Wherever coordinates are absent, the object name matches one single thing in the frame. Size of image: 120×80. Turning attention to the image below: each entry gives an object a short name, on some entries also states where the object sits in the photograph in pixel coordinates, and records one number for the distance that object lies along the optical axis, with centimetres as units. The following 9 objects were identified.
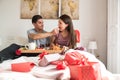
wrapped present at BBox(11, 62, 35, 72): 128
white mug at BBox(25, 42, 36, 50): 242
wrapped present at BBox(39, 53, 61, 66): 142
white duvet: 111
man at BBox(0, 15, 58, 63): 234
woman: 236
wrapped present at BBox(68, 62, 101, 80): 106
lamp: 290
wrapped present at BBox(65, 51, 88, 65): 125
